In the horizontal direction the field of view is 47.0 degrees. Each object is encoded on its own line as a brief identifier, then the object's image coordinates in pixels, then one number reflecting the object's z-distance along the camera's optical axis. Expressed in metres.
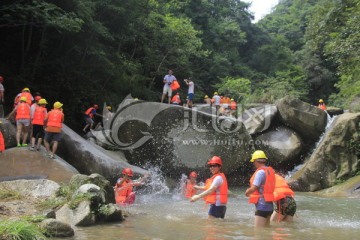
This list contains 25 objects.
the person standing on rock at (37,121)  11.03
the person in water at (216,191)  6.38
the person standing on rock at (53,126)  10.78
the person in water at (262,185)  5.91
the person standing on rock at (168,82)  17.14
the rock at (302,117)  17.30
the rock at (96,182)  7.69
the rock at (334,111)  25.49
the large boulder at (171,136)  14.09
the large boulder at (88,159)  11.86
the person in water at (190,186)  10.66
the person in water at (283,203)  6.68
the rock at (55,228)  5.25
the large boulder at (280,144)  16.59
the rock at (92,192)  6.80
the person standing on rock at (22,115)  11.07
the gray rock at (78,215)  6.39
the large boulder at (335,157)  14.66
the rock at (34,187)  8.24
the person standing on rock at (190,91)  17.86
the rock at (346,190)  13.00
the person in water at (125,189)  9.16
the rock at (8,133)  12.02
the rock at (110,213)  6.76
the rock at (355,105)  19.76
